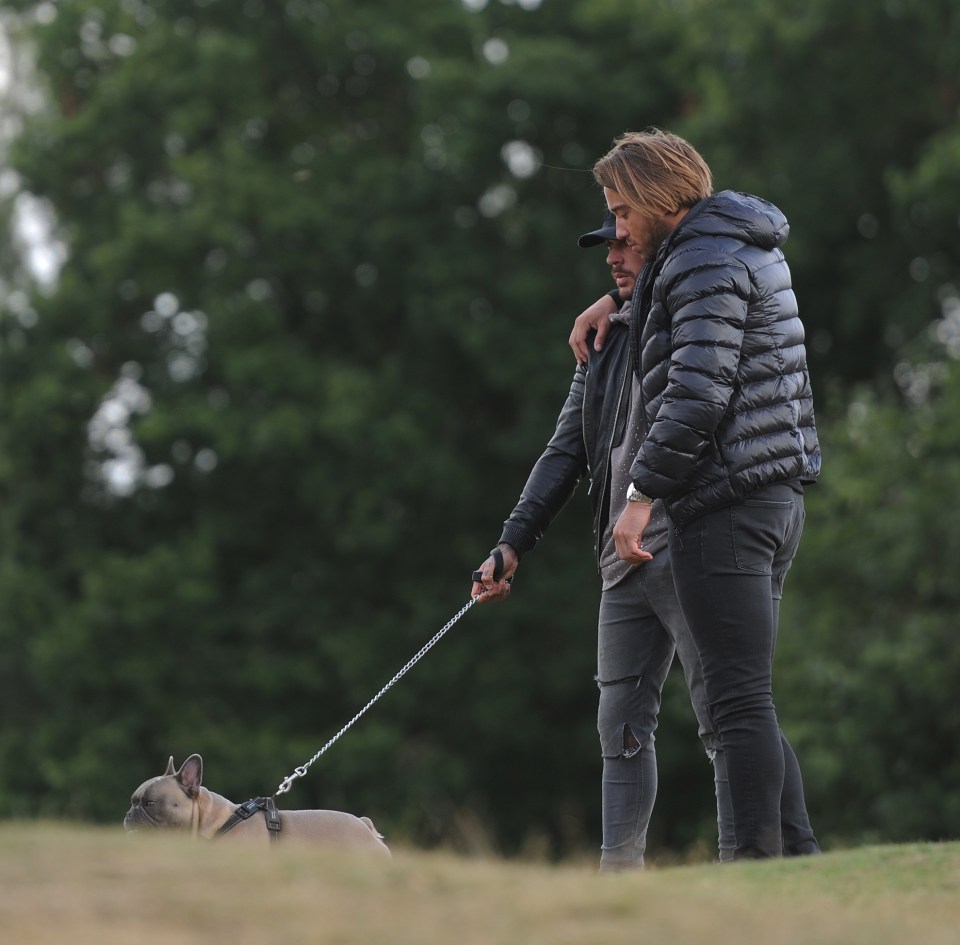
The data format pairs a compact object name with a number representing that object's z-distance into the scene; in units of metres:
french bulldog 12.66
